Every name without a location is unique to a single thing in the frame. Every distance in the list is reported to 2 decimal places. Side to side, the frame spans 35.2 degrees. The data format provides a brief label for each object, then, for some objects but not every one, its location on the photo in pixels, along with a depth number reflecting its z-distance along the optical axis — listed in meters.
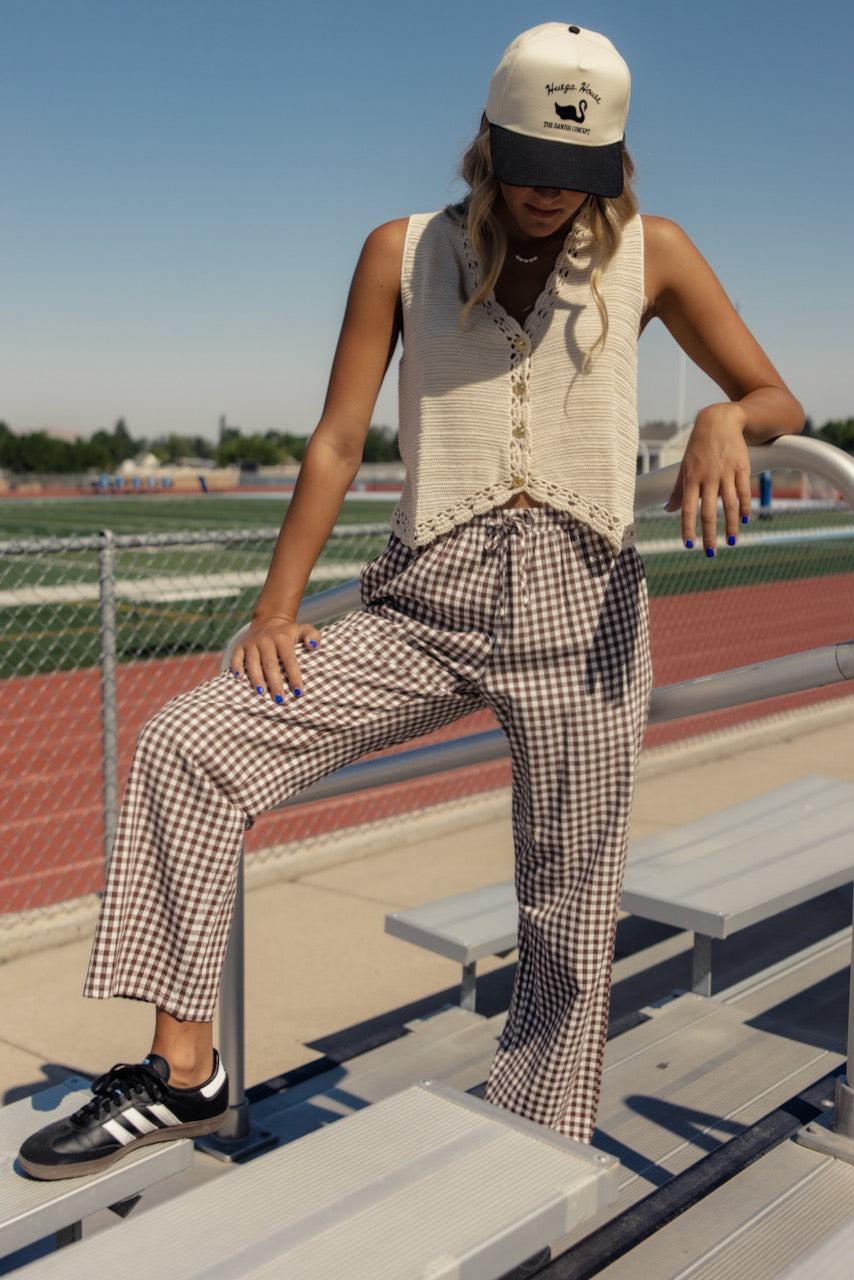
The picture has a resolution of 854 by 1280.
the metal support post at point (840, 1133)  2.14
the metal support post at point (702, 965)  3.25
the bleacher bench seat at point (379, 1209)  1.40
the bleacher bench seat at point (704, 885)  3.09
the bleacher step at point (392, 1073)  2.67
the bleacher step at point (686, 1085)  2.38
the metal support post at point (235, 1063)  2.37
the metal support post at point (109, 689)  4.30
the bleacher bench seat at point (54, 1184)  1.58
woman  1.65
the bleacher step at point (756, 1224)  1.86
